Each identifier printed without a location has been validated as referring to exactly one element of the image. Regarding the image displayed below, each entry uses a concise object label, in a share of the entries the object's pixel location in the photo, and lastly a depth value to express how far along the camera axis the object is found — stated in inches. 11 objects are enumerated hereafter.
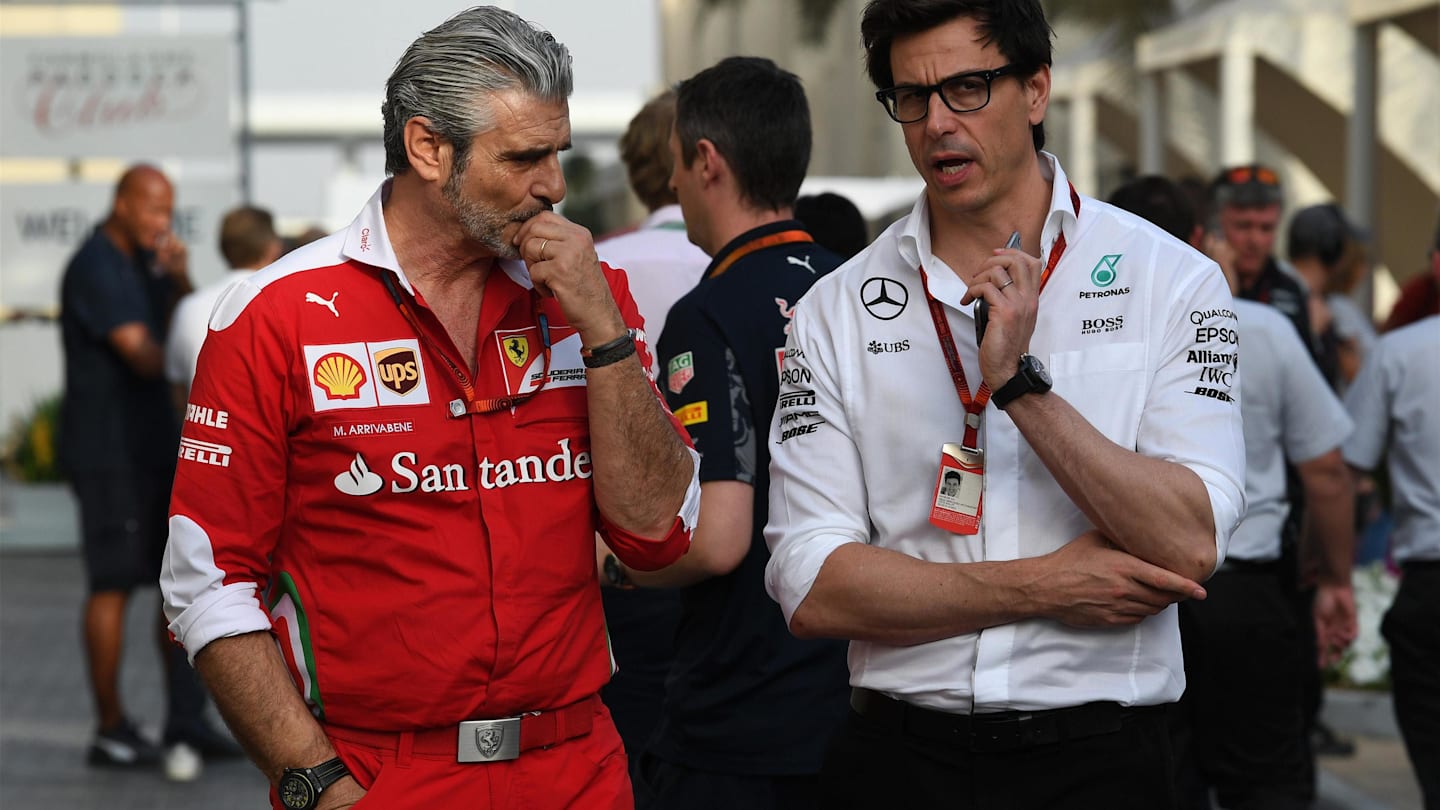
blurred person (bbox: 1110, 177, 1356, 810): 433.1
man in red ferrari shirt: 224.1
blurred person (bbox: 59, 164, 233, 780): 616.7
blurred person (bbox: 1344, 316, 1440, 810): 408.5
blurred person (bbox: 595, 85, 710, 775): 382.0
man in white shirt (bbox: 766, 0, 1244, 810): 226.2
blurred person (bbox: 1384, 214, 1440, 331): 496.5
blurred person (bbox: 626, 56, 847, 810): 306.5
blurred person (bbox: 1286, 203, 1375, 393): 685.3
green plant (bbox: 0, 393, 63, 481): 1241.4
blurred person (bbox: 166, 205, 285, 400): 609.9
